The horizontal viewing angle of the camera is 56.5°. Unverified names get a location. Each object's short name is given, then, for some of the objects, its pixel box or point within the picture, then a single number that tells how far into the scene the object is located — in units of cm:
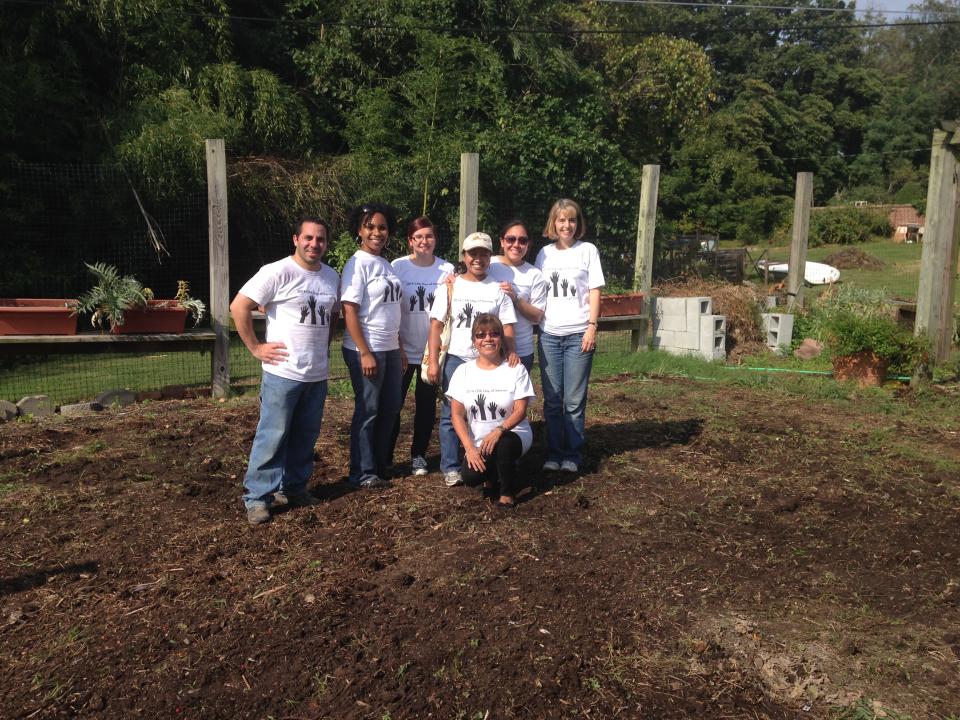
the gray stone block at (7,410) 727
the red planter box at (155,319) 770
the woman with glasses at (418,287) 530
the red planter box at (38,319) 735
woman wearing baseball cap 506
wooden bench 741
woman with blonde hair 545
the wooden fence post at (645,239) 1048
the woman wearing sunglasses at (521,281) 525
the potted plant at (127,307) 752
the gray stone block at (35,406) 746
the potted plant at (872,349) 877
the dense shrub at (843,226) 3206
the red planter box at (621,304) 1000
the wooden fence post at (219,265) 801
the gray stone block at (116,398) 781
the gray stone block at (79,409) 743
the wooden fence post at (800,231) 1184
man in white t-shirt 463
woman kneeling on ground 495
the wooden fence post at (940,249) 896
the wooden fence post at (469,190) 891
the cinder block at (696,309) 1031
